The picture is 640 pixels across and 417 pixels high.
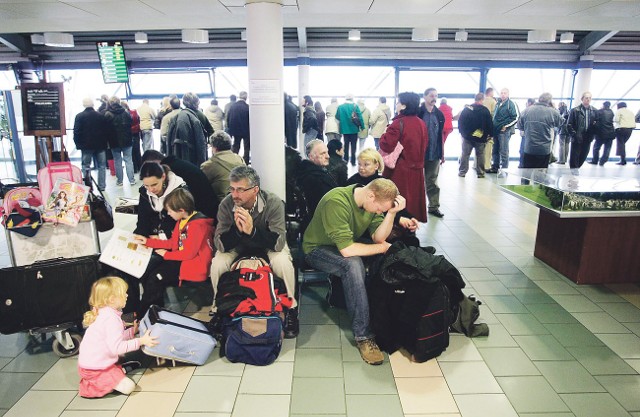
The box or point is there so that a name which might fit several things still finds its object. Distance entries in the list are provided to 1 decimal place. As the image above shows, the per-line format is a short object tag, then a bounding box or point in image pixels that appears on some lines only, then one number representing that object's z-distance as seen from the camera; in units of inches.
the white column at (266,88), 149.3
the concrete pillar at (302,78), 461.1
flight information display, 334.3
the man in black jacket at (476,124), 345.7
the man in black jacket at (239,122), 323.3
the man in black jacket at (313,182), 158.7
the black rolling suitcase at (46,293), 116.7
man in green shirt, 120.3
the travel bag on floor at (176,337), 110.2
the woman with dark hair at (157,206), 138.3
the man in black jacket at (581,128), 347.3
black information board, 145.8
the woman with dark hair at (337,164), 185.9
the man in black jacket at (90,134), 301.1
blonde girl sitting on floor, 103.4
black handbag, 136.9
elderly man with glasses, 126.6
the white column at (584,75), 470.9
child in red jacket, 131.9
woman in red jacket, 197.0
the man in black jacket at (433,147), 239.3
